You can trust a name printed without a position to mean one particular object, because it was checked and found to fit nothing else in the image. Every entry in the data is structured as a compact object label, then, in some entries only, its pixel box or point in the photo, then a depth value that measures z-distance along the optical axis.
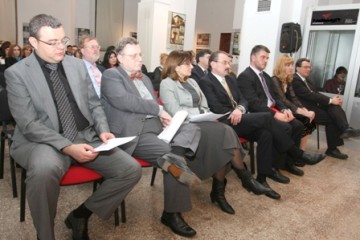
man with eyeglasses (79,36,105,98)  3.38
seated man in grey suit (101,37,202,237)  2.12
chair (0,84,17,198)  2.47
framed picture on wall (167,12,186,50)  7.15
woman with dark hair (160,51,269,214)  2.47
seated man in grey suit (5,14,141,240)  1.66
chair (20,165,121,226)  1.77
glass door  5.52
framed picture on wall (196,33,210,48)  12.45
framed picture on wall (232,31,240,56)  10.95
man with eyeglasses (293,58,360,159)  4.12
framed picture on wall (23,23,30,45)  10.16
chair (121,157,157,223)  2.19
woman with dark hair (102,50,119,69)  4.62
